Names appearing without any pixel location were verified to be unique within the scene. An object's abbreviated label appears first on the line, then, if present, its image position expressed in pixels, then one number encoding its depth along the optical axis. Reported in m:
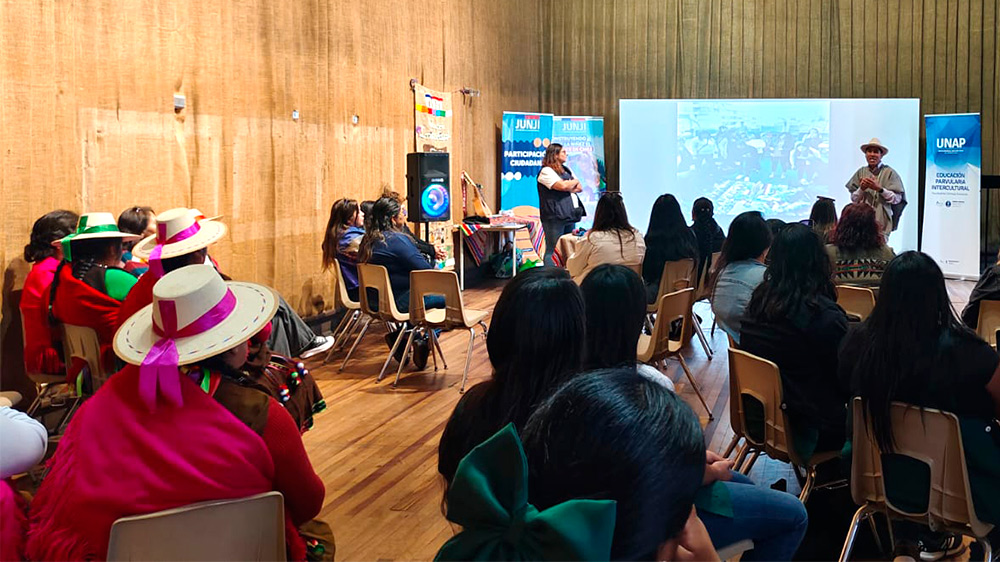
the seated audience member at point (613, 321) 2.91
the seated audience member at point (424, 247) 7.39
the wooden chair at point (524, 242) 10.97
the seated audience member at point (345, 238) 7.13
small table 10.41
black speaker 8.53
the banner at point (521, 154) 11.77
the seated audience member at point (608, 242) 6.29
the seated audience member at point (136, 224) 5.31
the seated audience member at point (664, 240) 6.42
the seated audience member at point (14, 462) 2.09
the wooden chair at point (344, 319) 7.13
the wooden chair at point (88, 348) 4.38
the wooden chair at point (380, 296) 6.34
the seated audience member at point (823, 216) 6.30
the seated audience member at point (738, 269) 4.42
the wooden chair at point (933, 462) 2.70
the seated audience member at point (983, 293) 4.55
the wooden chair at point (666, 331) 5.00
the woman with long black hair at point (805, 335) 3.43
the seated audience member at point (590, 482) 1.04
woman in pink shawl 2.01
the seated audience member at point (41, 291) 4.65
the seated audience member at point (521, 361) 2.24
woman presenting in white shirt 10.45
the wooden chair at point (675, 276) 6.35
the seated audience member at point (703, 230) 7.28
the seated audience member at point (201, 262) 2.69
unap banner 10.87
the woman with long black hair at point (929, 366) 2.70
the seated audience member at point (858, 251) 5.15
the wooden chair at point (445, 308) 6.11
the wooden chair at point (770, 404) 3.32
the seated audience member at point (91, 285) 4.37
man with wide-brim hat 9.62
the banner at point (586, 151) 12.52
